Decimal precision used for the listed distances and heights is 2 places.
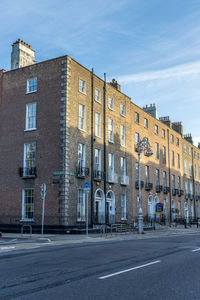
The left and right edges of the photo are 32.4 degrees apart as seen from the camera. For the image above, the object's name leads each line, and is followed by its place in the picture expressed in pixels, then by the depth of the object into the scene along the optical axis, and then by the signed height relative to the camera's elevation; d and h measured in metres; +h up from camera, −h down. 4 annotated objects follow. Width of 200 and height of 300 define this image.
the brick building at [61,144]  26.12 +4.96
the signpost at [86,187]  21.94 +1.07
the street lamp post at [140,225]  26.59 -1.61
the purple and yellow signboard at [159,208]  28.89 -0.31
